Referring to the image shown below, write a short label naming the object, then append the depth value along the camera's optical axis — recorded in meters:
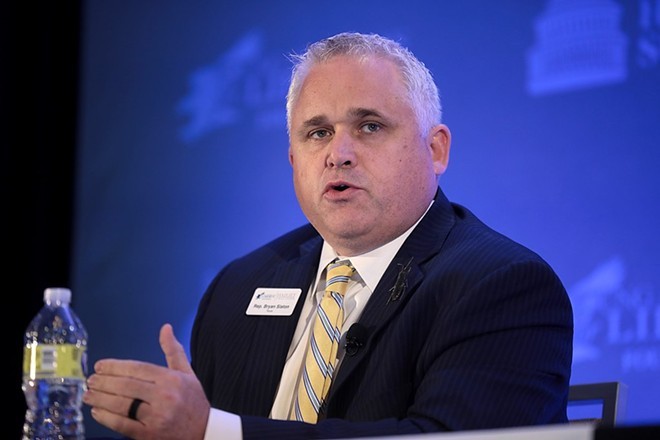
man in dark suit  4.53
